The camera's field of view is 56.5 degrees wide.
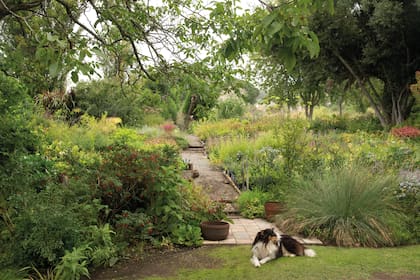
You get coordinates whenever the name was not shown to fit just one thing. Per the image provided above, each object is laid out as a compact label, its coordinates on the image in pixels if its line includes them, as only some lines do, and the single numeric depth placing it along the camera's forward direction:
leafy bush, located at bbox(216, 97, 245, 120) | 21.26
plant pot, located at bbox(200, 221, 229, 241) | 5.75
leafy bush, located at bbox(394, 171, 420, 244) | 6.03
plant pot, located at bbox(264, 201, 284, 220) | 6.87
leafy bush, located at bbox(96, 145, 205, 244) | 5.42
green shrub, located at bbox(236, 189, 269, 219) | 7.36
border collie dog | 4.76
